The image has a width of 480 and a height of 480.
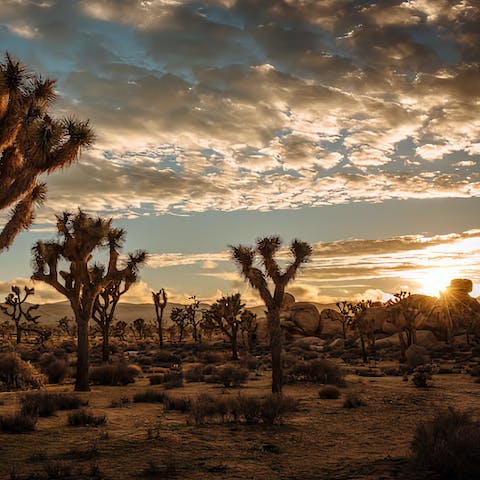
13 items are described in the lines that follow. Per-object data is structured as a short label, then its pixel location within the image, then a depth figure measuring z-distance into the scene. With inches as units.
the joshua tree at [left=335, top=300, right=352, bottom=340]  2121.1
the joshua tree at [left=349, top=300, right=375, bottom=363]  1425.7
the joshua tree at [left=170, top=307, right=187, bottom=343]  2262.3
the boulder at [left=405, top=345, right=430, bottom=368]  1195.3
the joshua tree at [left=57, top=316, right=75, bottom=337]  2827.5
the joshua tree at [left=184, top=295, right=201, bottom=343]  2254.9
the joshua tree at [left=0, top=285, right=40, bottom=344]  1759.1
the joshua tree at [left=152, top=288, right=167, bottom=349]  1775.6
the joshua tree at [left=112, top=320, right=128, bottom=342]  2442.3
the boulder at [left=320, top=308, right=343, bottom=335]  2434.9
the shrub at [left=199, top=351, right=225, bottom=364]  1316.8
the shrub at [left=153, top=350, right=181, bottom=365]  1325.0
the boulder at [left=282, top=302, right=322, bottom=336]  2356.1
